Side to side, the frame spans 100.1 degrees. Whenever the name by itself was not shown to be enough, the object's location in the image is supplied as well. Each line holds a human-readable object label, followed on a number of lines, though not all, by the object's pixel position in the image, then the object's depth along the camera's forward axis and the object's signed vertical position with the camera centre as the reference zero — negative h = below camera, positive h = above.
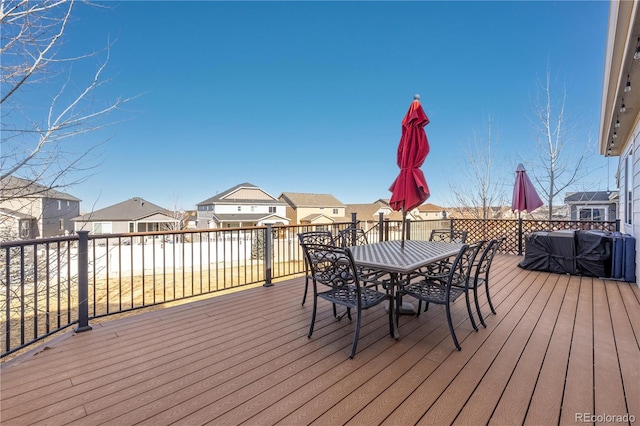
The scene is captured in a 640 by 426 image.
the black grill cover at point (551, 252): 4.80 -0.82
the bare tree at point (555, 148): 9.19 +2.12
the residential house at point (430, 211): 37.72 -0.31
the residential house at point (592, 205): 14.31 +0.15
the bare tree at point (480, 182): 11.02 +1.16
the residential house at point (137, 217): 25.61 -0.61
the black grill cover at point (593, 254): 4.50 -0.79
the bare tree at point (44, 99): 2.74 +1.29
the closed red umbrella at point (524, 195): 6.30 +0.31
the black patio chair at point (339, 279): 2.17 -0.63
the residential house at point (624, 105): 2.33 +1.49
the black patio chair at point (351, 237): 3.86 -0.45
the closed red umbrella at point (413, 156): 2.99 +0.59
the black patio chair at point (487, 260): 2.58 -0.54
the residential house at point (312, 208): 32.65 +0.24
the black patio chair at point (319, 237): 3.66 -0.39
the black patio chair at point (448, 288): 2.28 -0.78
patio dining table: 2.30 -0.48
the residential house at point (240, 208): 27.59 +0.25
